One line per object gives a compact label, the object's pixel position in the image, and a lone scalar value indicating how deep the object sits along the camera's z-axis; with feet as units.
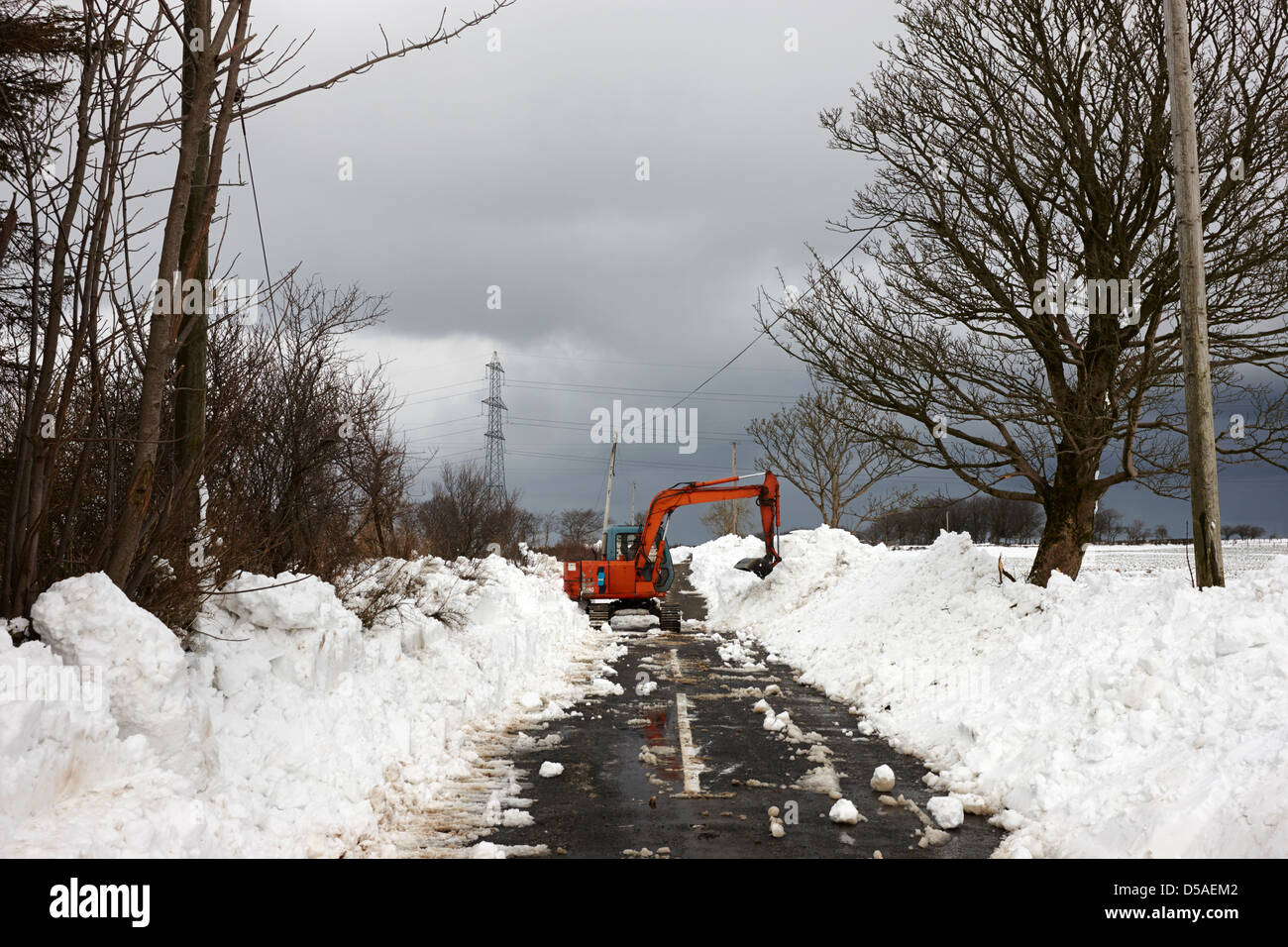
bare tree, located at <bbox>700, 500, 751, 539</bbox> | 199.31
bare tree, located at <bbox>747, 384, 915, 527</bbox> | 121.39
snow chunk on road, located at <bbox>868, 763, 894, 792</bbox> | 24.06
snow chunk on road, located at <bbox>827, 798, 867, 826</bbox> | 21.07
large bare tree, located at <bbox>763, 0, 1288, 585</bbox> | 38.32
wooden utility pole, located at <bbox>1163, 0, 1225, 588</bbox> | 30.73
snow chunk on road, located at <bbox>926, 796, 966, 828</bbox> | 21.22
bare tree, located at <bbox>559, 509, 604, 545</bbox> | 228.63
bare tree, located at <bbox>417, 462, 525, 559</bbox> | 80.07
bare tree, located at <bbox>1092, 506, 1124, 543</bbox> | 238.68
